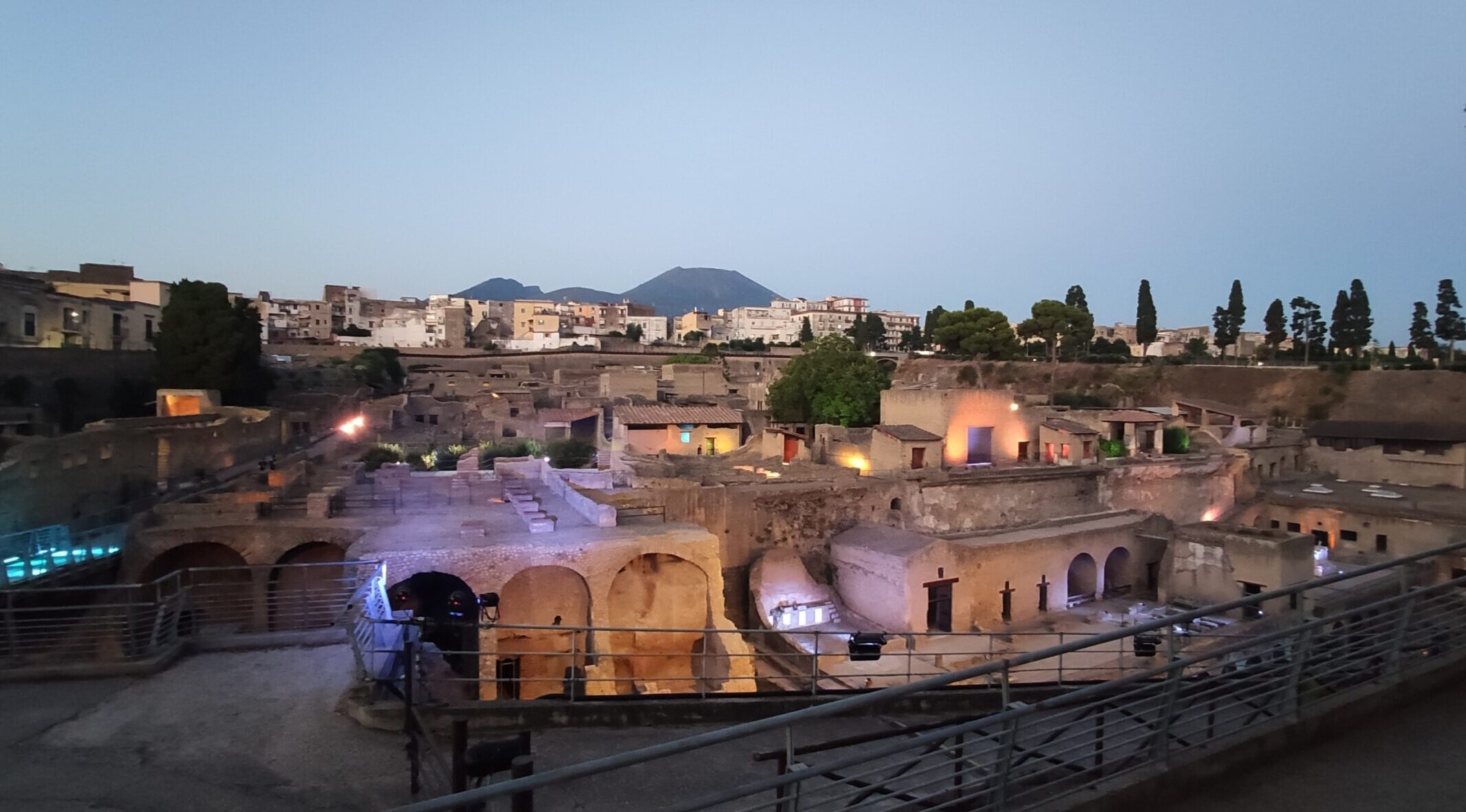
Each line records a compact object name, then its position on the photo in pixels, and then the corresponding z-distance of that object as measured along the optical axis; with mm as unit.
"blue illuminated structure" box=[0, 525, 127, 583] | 15039
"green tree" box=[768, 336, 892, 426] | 38000
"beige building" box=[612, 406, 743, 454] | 33125
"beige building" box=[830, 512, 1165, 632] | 20734
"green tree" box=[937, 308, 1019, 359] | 62281
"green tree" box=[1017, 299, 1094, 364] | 61375
